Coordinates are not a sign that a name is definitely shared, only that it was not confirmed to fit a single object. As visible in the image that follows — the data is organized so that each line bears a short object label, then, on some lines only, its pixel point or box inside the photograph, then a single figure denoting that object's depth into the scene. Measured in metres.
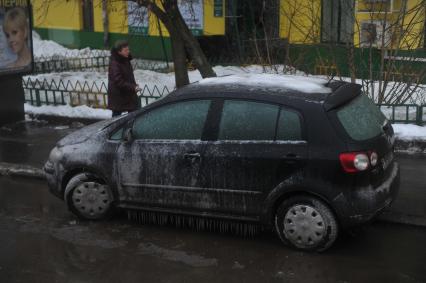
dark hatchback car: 5.05
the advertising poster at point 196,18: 17.80
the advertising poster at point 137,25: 18.82
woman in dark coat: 8.66
